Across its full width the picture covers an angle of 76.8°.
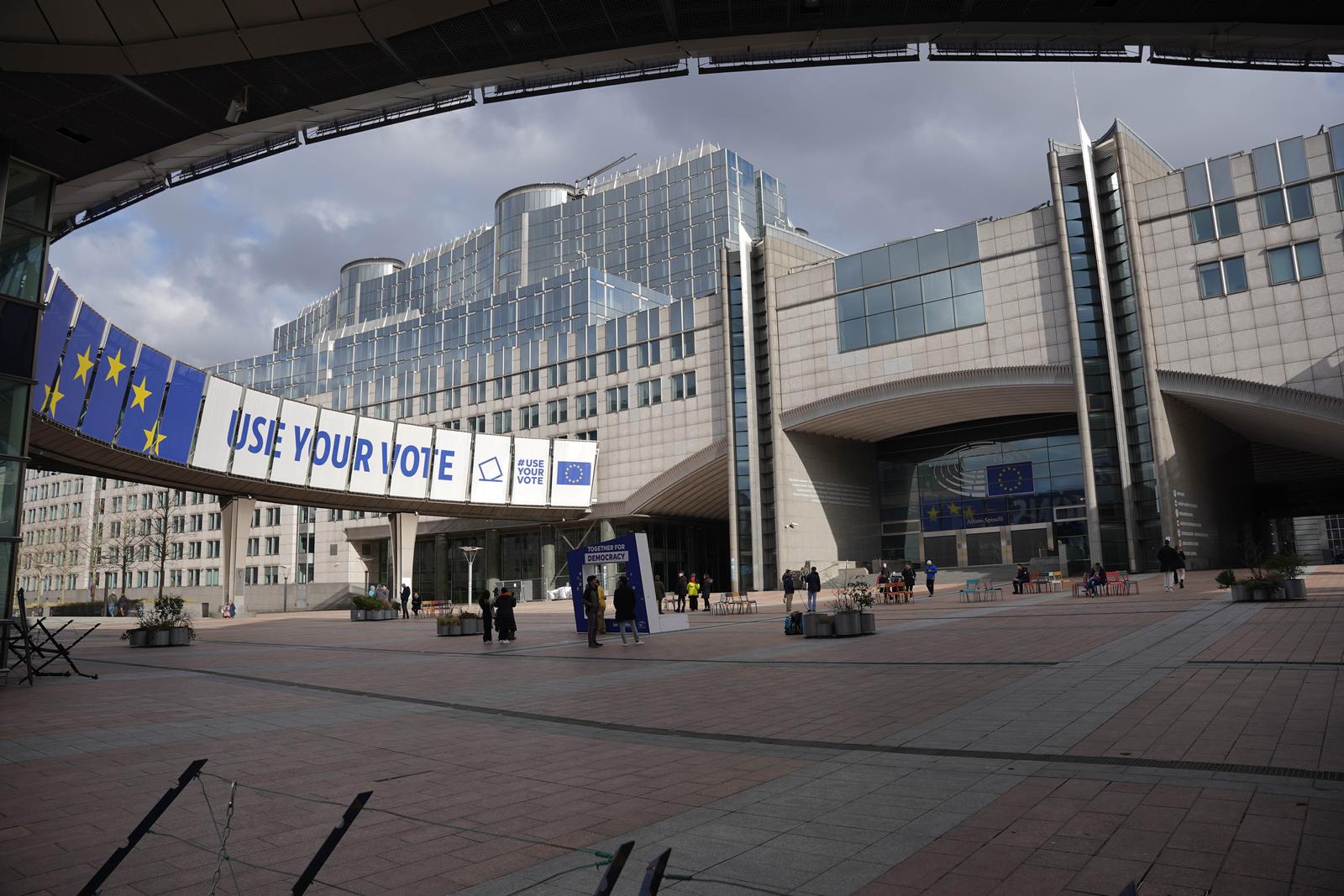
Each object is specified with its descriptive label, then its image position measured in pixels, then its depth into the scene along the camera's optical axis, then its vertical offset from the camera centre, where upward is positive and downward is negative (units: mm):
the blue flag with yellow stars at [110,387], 28250 +7012
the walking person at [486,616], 22484 -918
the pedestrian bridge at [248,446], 26781 +6587
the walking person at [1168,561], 28109 -179
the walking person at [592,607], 19628 -688
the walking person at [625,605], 19938 -676
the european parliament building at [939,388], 39812 +10364
